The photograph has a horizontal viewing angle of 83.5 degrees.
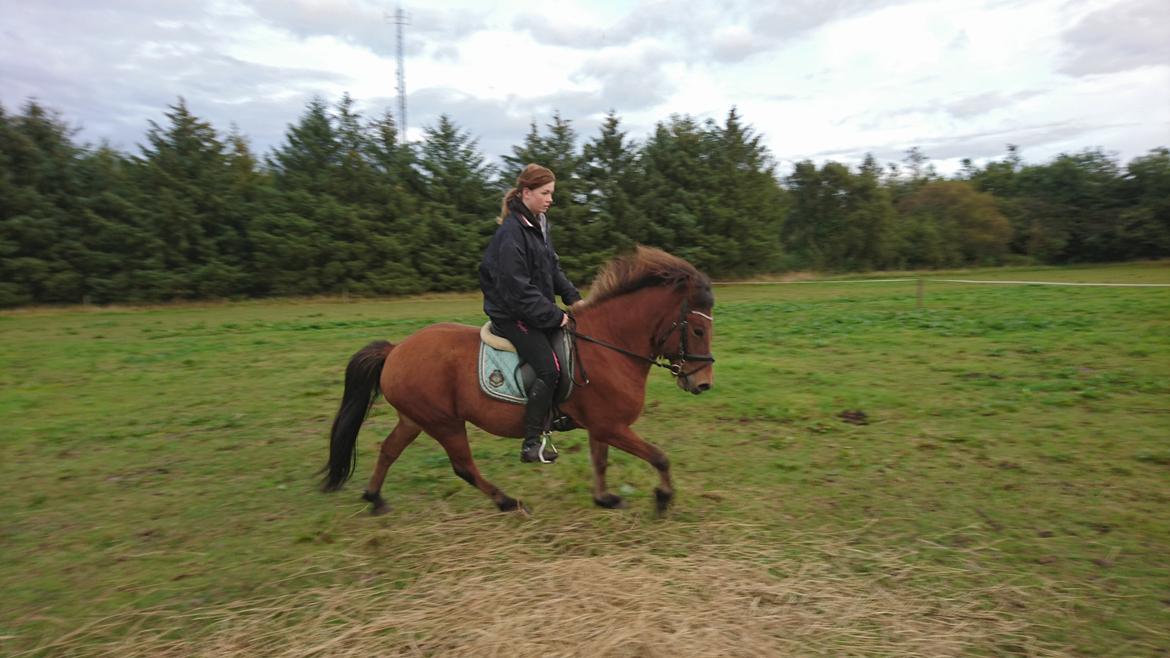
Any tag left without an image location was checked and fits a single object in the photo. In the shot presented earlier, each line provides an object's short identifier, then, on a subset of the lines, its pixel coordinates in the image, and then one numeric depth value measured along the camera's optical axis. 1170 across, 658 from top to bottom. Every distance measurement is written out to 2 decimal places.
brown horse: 4.91
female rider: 4.58
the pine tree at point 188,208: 25.14
